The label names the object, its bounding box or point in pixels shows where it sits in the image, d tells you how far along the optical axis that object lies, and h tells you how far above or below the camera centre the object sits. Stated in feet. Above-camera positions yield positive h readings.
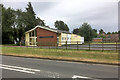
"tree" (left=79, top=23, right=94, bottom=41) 177.37 +15.81
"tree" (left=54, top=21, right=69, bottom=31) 329.11 +51.16
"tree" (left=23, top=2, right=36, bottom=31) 122.01 +25.61
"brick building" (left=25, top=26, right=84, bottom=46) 88.77 +5.18
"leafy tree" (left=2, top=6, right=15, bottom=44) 109.91 +22.36
